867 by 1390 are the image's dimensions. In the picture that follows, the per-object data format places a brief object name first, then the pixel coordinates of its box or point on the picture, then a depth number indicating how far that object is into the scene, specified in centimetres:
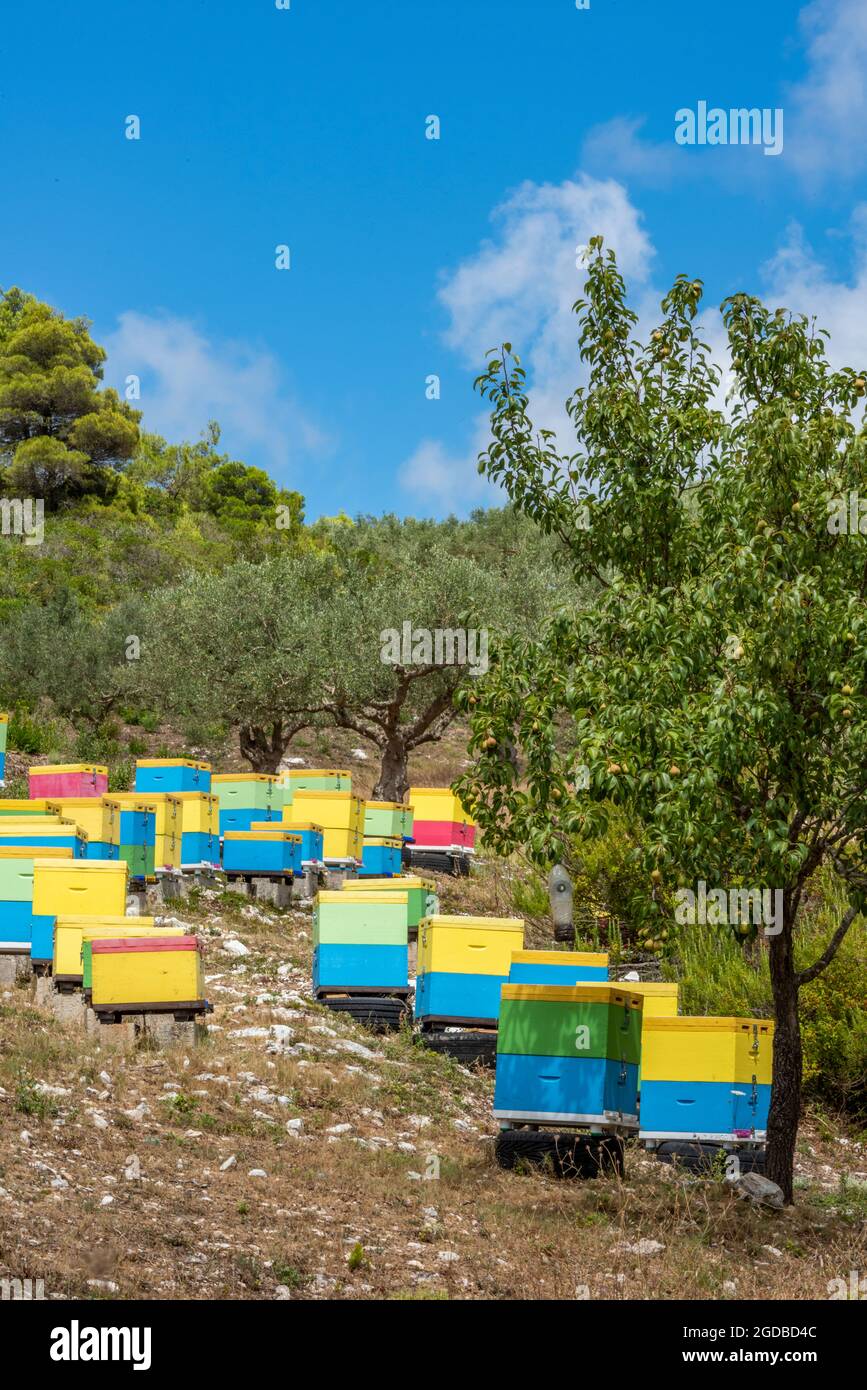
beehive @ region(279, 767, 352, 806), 2678
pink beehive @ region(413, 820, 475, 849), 2934
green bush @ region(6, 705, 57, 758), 3494
